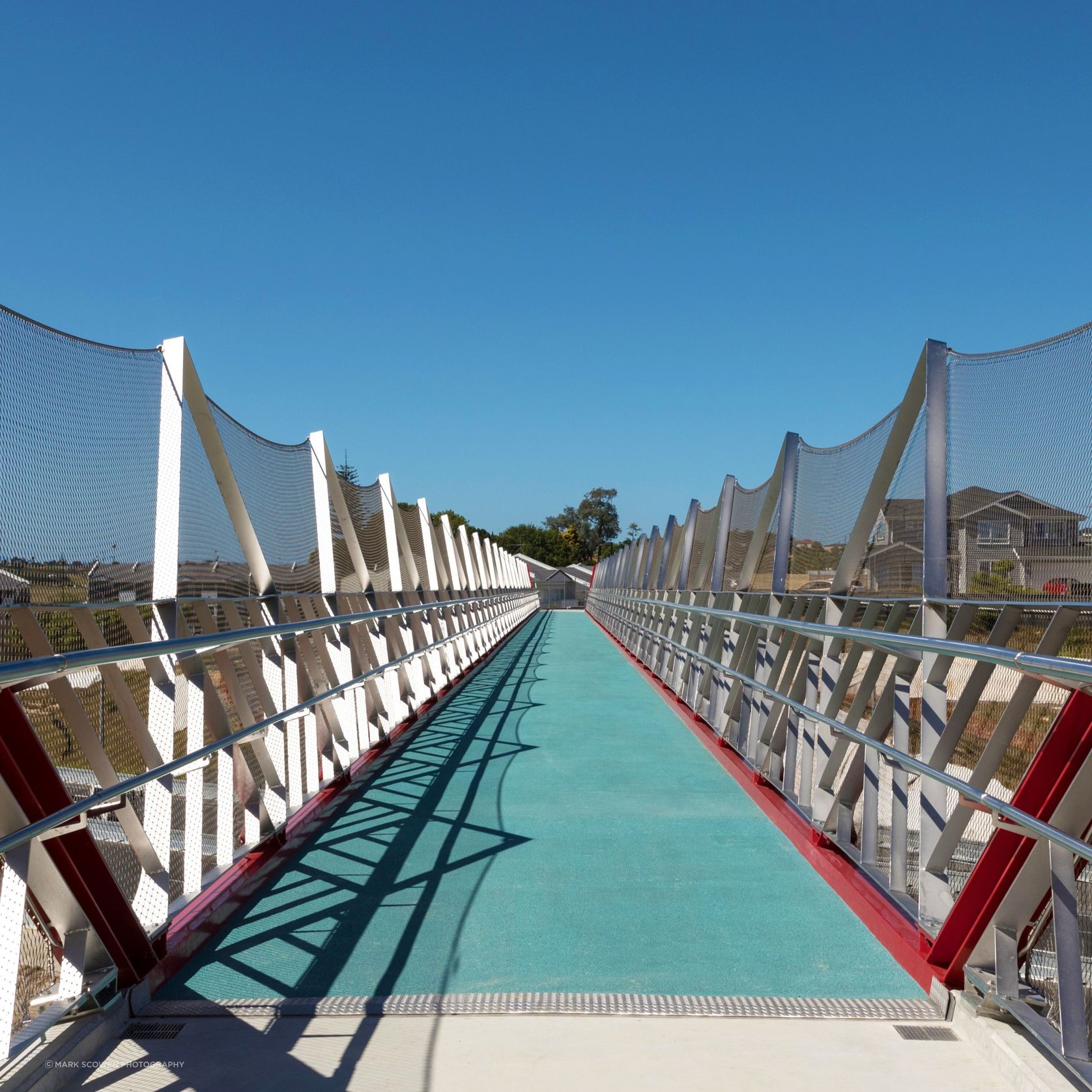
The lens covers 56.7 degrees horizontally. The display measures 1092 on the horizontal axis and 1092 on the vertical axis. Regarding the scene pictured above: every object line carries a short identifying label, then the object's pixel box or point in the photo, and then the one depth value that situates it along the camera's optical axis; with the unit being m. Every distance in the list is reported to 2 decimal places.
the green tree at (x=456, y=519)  89.24
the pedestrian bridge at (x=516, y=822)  2.41
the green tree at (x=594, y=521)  134.38
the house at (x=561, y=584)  66.44
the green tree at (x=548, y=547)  120.81
